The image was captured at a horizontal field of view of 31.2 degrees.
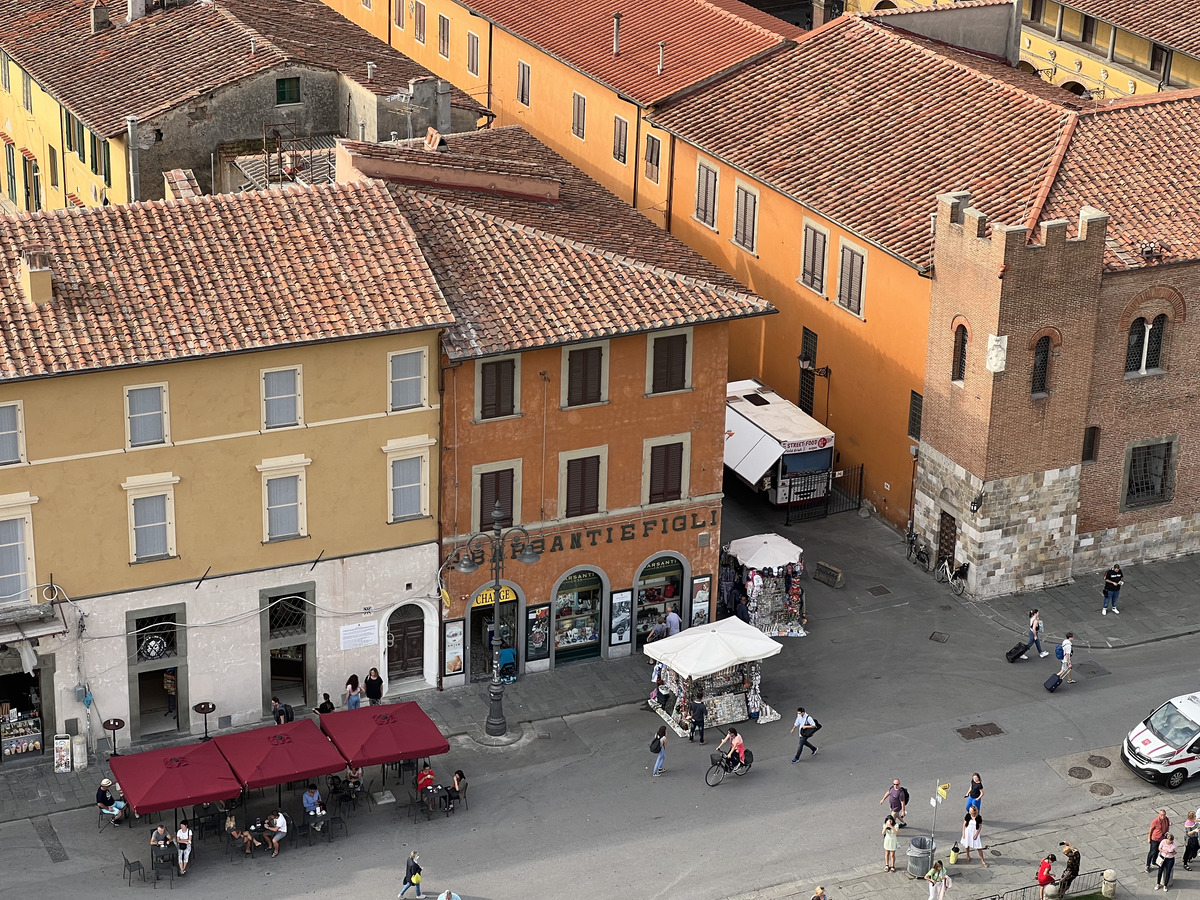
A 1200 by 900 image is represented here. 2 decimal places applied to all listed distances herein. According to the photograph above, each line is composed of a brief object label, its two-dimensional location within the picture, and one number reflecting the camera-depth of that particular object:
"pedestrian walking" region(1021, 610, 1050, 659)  58.72
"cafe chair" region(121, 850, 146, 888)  48.56
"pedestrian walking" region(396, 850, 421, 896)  47.69
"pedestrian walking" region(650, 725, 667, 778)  53.03
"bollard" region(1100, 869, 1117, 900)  48.66
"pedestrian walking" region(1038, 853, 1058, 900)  48.56
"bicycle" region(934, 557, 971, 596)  61.53
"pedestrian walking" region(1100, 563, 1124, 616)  60.59
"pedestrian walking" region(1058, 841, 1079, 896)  48.68
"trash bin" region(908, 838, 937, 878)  49.50
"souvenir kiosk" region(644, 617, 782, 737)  54.44
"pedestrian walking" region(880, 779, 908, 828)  50.47
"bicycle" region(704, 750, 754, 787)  52.84
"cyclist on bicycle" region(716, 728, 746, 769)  52.72
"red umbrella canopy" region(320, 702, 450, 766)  50.62
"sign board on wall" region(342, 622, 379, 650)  54.56
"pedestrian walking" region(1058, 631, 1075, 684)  57.09
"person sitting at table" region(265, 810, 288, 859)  49.44
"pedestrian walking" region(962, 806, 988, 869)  50.06
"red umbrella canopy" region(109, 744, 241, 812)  48.44
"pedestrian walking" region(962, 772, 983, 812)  50.50
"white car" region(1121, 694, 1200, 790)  53.09
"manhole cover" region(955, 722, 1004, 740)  55.31
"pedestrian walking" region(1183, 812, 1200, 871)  50.06
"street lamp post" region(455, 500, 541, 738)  52.38
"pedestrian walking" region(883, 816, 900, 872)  49.59
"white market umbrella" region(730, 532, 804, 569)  59.78
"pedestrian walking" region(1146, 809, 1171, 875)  49.81
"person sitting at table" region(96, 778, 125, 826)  49.94
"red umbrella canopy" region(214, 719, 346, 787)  49.69
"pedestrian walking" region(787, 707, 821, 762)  53.59
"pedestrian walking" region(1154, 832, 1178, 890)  49.19
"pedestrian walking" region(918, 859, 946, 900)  48.59
